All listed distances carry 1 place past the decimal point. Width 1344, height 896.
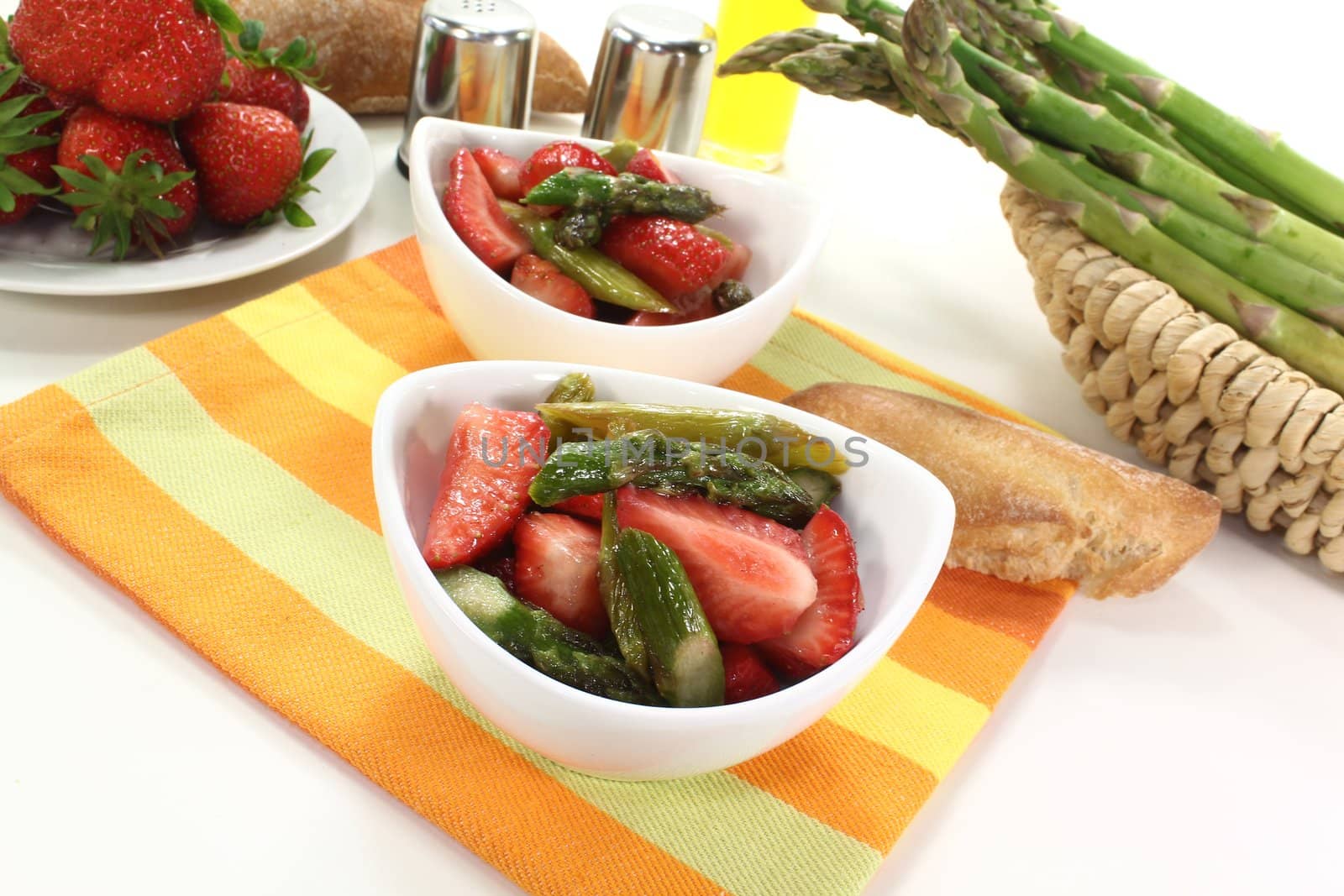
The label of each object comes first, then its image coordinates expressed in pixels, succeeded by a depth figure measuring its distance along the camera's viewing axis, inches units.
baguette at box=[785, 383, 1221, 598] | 23.1
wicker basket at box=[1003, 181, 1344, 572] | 24.0
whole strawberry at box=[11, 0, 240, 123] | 23.7
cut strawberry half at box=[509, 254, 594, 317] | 23.2
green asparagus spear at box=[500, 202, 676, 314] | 23.4
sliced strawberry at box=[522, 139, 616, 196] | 24.2
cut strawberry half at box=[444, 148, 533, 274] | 23.4
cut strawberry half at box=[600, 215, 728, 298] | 23.6
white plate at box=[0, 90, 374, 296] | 23.8
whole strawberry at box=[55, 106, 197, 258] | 23.8
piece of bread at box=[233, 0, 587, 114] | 28.8
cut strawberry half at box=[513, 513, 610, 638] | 19.8
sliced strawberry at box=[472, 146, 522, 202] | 24.4
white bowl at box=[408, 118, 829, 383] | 22.9
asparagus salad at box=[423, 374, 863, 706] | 19.2
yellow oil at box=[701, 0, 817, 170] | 30.8
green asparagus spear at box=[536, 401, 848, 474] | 20.8
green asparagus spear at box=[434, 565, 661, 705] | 19.1
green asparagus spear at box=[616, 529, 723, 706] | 19.1
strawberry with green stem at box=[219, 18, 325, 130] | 26.0
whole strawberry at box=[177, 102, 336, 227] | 24.8
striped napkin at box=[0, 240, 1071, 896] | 20.0
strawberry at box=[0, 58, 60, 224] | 23.6
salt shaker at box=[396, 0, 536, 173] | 27.4
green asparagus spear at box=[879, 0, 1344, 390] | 25.0
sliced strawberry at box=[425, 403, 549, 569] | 19.7
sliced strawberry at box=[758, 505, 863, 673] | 19.7
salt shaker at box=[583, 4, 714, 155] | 28.4
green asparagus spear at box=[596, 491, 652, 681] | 19.3
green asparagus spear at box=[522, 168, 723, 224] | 23.5
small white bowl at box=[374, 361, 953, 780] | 18.7
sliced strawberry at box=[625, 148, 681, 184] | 24.5
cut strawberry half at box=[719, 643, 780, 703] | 19.6
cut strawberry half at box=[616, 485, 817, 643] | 19.6
